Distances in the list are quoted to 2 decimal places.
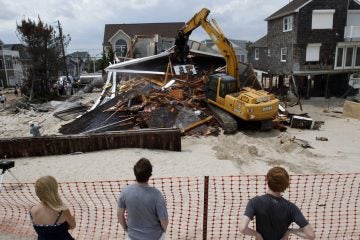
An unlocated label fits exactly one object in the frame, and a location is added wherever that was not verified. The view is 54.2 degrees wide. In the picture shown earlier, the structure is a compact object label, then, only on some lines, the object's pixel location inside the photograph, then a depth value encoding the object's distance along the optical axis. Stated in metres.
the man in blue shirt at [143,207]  3.75
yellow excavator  14.72
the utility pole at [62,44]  35.14
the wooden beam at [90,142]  11.81
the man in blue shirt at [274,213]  3.45
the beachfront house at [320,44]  25.38
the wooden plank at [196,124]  15.39
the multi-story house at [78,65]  66.61
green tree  30.34
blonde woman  3.62
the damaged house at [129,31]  50.66
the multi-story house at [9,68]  51.28
